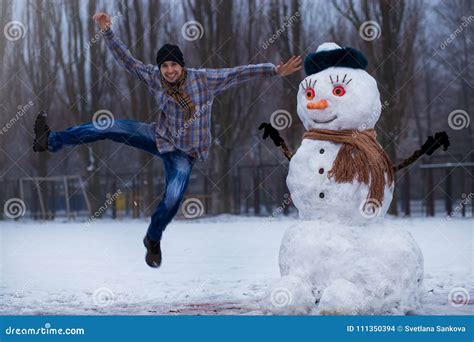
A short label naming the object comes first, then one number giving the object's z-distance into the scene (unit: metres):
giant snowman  5.75
